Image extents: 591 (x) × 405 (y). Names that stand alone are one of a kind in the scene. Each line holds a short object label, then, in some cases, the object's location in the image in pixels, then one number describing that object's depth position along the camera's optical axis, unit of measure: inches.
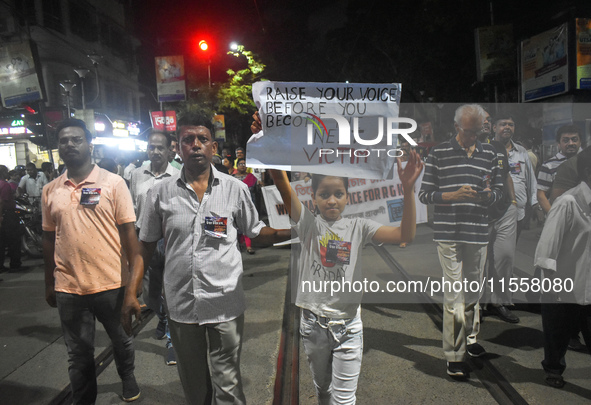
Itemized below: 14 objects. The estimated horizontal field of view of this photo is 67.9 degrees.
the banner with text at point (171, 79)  542.0
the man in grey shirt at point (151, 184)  166.5
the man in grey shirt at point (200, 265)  97.7
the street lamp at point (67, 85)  583.0
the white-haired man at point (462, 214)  137.5
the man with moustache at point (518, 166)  212.8
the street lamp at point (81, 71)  738.2
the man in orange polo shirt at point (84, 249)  115.6
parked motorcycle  369.7
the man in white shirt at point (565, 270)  131.2
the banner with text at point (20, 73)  422.6
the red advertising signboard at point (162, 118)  597.8
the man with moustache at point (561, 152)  173.3
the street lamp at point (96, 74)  1032.2
